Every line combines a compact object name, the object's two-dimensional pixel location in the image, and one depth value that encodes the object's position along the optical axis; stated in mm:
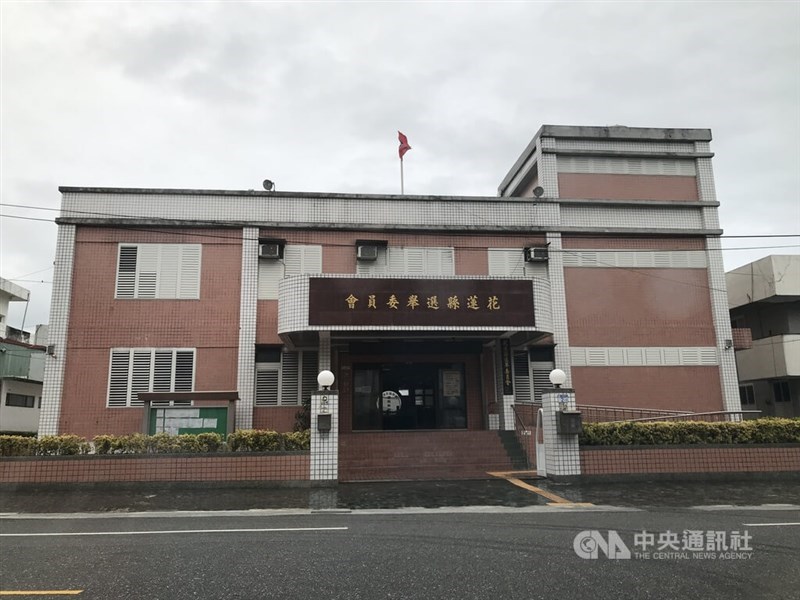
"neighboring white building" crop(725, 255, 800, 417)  22859
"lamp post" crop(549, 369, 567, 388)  13218
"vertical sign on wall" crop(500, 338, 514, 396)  17328
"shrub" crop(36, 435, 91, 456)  12297
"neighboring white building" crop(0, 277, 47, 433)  28422
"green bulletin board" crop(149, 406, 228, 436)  13961
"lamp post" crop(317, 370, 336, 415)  12723
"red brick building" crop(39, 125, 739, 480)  16328
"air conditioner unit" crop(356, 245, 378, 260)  17875
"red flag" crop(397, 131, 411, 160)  20359
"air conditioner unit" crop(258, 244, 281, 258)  17578
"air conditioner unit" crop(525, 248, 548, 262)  18453
